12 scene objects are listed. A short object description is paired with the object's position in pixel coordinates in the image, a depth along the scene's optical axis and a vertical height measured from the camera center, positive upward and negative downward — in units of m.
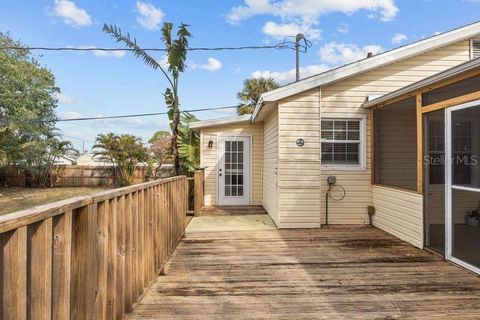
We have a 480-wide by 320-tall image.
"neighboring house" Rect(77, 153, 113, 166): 14.86 +0.00
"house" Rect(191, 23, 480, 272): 6.31 +0.54
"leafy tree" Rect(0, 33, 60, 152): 14.73 +3.27
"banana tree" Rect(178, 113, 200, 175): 9.46 +0.39
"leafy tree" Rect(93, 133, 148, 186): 14.09 +0.46
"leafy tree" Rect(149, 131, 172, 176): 11.99 +0.31
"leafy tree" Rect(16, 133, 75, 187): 13.99 +0.23
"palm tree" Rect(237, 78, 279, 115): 18.22 +4.23
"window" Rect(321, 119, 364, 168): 6.60 +0.39
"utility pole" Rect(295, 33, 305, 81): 12.51 +4.60
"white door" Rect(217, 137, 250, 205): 9.11 -0.23
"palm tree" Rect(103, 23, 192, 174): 8.62 +2.98
